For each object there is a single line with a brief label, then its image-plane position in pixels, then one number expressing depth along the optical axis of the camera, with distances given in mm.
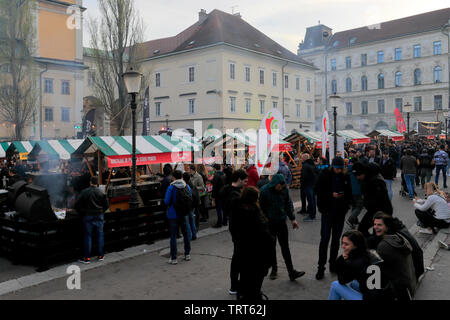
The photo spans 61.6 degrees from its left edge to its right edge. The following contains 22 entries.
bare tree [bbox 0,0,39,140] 24770
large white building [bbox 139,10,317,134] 40125
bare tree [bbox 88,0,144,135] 28297
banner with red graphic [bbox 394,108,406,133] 25638
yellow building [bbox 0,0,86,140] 35250
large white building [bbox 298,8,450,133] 63750
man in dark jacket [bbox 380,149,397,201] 12883
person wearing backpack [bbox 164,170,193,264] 7086
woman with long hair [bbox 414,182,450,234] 8648
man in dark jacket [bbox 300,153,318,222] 11206
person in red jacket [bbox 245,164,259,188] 9844
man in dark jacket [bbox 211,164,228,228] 10172
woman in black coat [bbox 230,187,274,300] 4766
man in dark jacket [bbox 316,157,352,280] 6164
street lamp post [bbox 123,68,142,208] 8899
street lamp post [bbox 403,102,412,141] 23412
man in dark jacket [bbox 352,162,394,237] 6527
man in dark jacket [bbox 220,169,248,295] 5079
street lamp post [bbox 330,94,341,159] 16705
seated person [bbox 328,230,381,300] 4195
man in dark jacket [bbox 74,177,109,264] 7141
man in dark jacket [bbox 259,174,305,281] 5934
